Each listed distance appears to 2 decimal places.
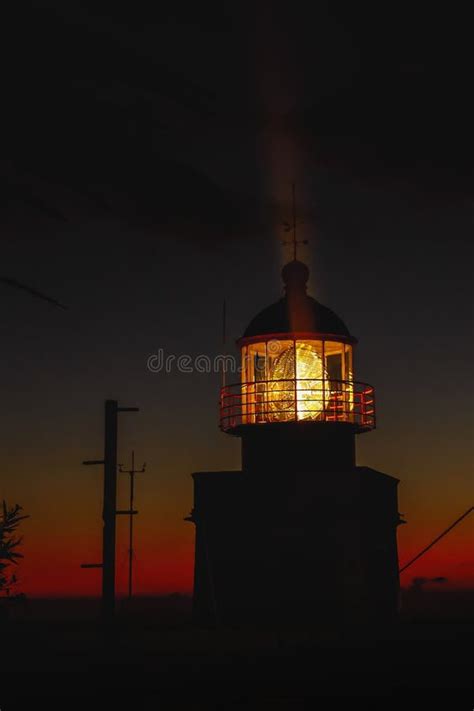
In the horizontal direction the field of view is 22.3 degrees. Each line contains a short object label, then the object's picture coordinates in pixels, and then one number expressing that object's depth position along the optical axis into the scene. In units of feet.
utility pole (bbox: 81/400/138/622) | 67.56
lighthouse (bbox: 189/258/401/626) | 84.43
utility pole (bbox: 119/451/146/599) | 128.67
